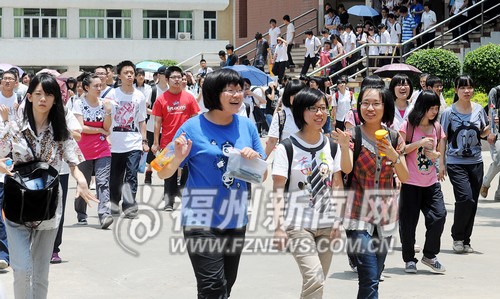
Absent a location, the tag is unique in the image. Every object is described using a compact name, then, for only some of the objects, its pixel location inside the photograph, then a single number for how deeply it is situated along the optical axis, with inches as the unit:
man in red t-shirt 472.1
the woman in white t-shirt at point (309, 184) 245.6
